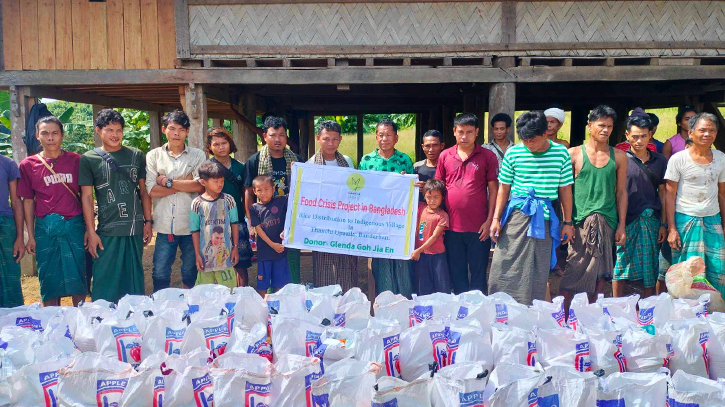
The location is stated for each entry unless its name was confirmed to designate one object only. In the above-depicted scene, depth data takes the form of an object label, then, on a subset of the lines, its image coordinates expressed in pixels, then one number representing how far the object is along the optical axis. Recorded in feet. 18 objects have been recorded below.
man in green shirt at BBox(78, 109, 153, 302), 13.76
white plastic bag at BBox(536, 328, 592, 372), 9.02
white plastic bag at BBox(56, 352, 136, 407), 8.09
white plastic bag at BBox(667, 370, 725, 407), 7.40
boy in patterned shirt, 13.88
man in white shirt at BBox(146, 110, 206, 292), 14.12
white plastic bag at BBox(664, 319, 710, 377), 9.16
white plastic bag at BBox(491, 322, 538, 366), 9.10
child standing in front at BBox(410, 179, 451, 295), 13.80
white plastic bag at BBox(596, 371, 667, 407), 7.63
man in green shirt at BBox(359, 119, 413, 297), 14.37
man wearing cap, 16.57
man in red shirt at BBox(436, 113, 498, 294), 13.70
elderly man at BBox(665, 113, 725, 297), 13.94
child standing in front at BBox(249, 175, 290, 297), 14.26
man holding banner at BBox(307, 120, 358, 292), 14.66
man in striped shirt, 12.55
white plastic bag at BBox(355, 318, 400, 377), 9.14
